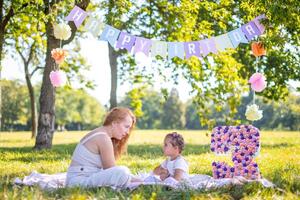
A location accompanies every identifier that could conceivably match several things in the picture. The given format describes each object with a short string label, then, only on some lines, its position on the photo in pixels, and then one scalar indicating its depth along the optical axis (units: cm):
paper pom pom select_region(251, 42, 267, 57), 618
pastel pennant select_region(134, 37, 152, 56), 674
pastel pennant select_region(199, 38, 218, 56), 678
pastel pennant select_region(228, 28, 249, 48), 664
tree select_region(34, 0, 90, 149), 1059
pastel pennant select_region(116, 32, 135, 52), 669
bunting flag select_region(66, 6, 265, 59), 658
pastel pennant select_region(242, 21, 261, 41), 654
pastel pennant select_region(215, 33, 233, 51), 672
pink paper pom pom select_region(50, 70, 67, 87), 660
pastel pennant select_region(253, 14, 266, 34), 652
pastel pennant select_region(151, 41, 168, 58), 690
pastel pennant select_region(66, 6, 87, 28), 680
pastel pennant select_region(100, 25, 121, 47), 665
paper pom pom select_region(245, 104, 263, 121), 582
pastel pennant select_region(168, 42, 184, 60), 687
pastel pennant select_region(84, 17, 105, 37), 677
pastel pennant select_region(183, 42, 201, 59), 682
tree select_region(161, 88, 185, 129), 6900
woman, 468
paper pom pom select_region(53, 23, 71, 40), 655
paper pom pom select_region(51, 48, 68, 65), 662
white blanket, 464
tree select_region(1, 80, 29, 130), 5228
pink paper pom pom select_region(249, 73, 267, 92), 610
